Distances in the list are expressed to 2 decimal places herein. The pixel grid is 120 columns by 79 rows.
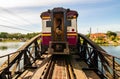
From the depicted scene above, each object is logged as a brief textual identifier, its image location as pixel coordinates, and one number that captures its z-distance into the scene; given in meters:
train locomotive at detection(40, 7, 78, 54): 5.18
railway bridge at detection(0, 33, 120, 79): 3.36
